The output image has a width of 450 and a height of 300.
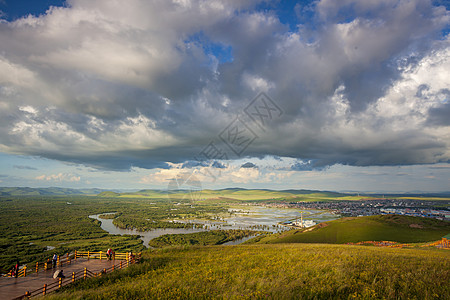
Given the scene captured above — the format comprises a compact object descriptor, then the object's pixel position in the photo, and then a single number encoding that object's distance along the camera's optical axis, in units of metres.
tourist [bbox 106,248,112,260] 25.11
